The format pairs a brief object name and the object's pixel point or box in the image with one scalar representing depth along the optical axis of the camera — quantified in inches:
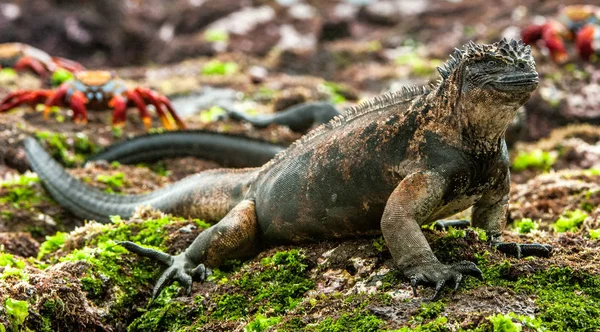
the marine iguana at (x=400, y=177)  350.0
